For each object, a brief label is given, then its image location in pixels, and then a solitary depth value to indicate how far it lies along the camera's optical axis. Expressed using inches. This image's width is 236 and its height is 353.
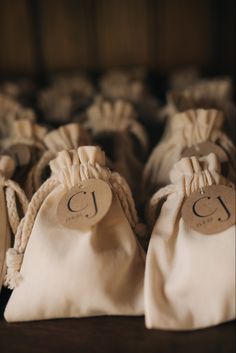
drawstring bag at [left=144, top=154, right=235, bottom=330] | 19.3
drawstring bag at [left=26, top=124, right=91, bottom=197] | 29.8
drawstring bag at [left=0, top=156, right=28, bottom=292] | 24.1
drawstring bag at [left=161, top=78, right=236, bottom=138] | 39.3
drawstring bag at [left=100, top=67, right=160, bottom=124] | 50.5
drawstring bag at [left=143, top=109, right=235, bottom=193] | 30.2
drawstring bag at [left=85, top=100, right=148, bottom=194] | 37.1
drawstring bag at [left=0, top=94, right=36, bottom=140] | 41.9
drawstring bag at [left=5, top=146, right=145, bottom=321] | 20.7
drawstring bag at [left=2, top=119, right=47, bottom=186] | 31.4
